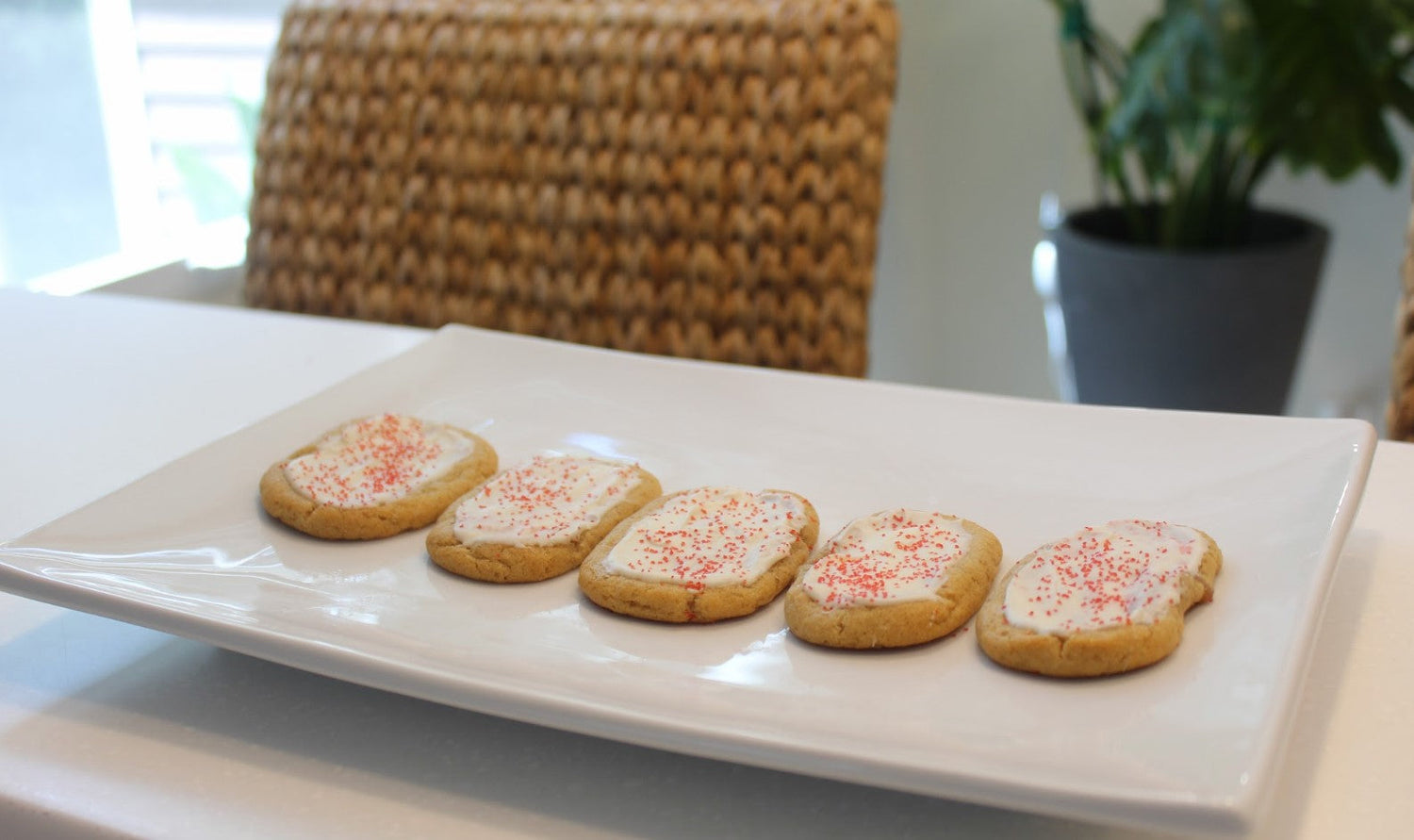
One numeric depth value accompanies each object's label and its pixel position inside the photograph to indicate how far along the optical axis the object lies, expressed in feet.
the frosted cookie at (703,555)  1.91
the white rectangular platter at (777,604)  1.48
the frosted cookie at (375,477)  2.22
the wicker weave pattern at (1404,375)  3.00
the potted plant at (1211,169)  6.23
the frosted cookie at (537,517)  2.07
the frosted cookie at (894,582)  1.79
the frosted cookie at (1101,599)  1.65
